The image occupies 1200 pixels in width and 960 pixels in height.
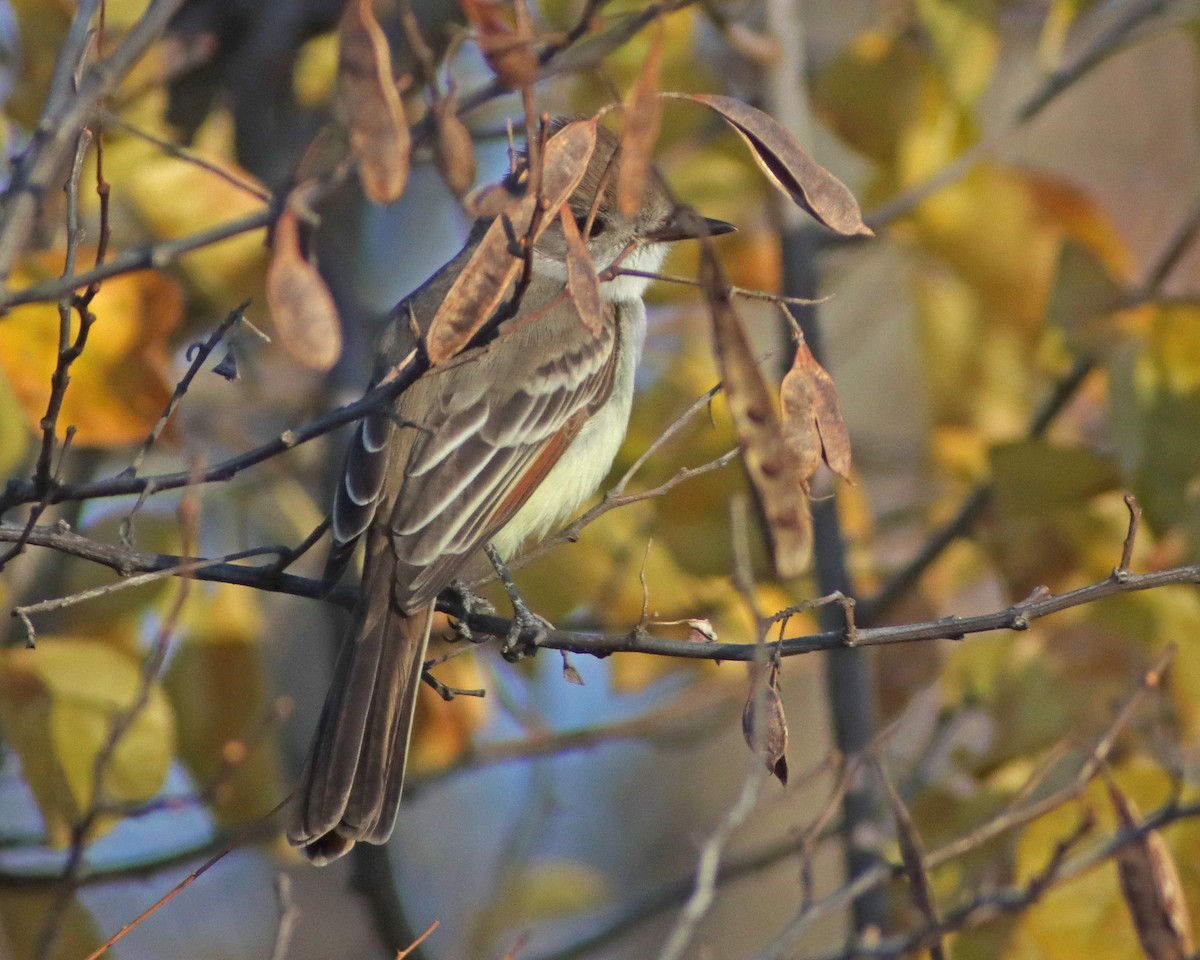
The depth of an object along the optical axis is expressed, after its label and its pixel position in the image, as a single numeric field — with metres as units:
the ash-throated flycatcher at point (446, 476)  5.40
